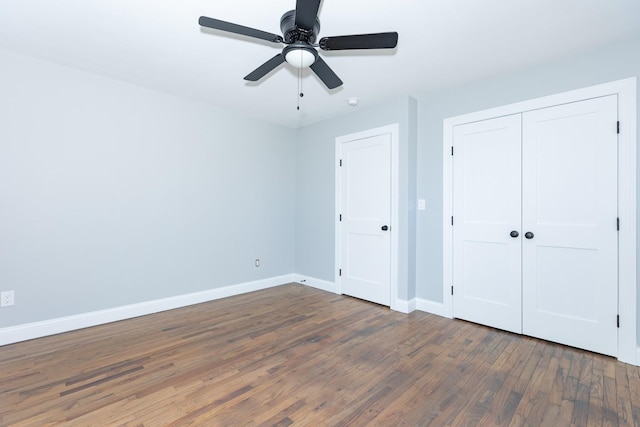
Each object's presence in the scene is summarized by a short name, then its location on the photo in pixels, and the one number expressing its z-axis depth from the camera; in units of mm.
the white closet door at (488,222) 2912
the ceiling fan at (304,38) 1698
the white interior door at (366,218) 3746
